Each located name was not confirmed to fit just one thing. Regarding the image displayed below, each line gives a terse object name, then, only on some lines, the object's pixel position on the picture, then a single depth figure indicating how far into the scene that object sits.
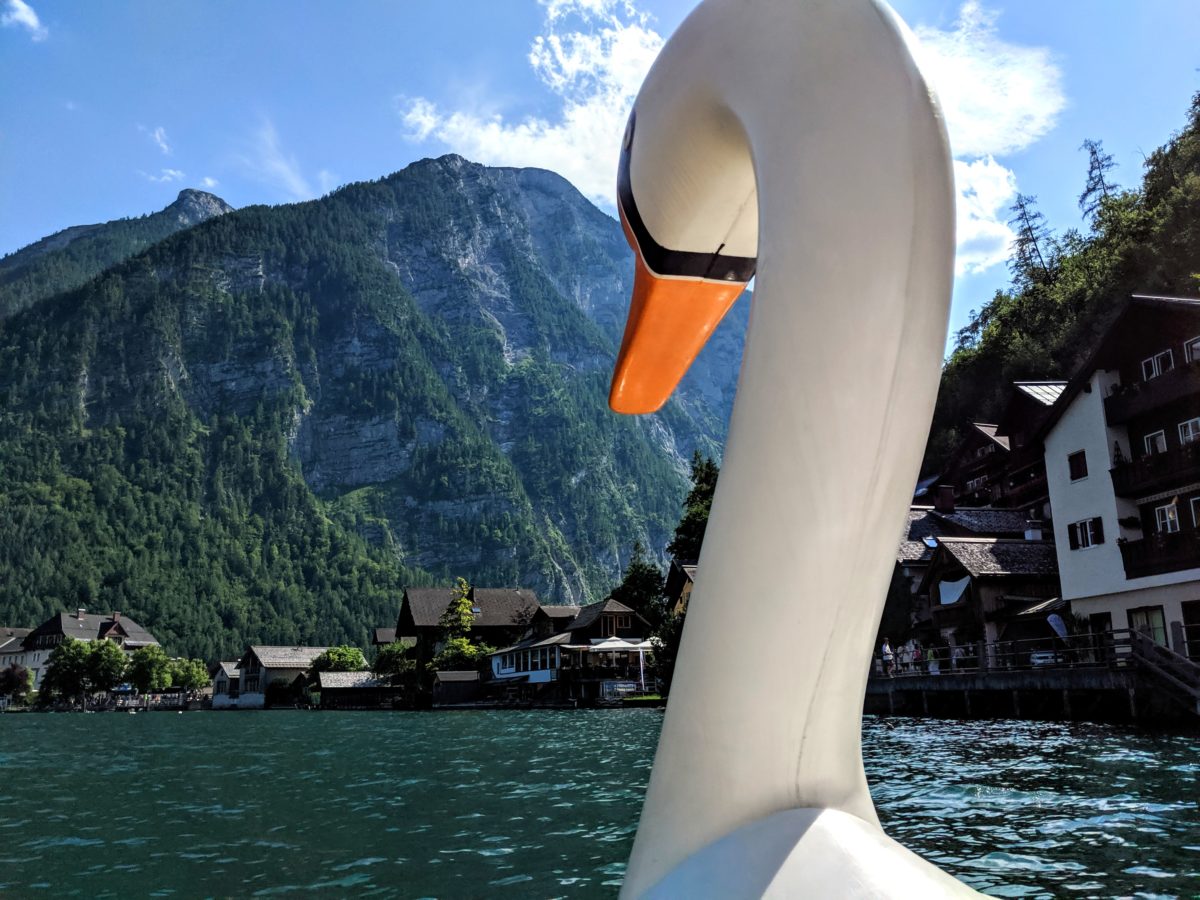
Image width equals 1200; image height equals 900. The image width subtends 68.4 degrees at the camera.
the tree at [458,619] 58.91
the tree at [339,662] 68.50
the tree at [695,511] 32.94
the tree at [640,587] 49.16
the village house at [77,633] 93.75
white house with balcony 19.03
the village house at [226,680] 83.00
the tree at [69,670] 70.31
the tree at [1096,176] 51.62
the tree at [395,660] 57.85
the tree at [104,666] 70.38
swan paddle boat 1.32
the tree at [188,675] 79.88
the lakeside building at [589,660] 44.84
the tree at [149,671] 73.94
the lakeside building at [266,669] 75.81
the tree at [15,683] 77.00
